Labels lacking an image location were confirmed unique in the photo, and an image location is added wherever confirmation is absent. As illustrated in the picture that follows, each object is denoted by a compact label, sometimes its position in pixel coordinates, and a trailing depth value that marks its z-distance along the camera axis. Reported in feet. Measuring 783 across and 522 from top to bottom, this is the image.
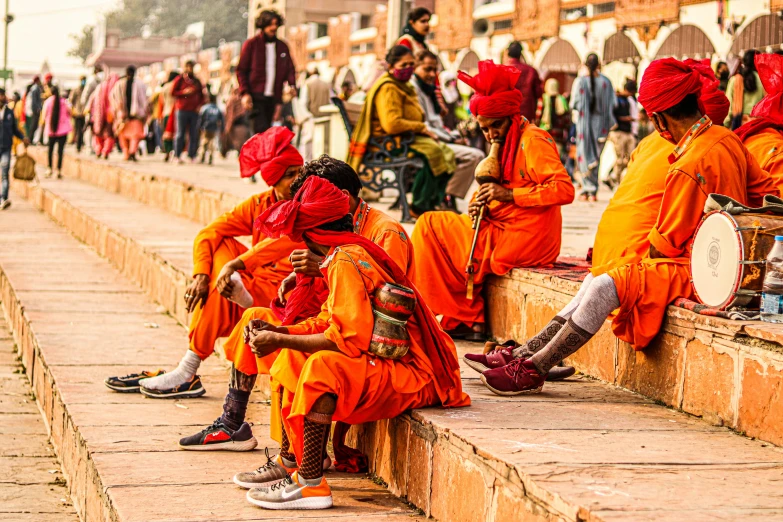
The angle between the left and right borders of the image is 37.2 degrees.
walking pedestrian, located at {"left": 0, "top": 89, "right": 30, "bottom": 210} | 51.80
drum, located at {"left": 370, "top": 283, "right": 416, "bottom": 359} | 12.01
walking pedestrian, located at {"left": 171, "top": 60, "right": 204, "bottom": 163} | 59.36
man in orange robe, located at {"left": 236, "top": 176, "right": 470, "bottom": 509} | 11.80
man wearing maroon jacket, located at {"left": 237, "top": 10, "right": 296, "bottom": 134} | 38.47
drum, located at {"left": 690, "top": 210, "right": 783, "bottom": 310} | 12.49
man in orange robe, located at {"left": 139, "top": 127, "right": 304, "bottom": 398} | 16.56
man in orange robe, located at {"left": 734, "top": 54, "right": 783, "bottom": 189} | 15.92
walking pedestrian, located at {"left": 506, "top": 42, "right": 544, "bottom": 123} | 39.52
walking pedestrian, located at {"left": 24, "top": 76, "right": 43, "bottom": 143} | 73.00
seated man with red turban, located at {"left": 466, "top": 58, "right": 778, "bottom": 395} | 13.56
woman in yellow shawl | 26.78
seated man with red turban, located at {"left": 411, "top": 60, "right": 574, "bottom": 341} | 17.33
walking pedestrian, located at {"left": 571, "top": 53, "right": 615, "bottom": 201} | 41.32
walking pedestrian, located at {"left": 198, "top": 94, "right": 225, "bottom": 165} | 61.72
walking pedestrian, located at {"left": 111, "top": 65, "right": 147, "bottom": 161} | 61.93
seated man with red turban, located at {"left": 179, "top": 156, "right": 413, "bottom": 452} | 13.39
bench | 27.81
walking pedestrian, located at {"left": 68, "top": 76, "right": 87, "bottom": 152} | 78.28
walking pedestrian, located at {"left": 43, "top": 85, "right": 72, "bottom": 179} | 59.38
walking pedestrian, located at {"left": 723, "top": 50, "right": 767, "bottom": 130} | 40.45
